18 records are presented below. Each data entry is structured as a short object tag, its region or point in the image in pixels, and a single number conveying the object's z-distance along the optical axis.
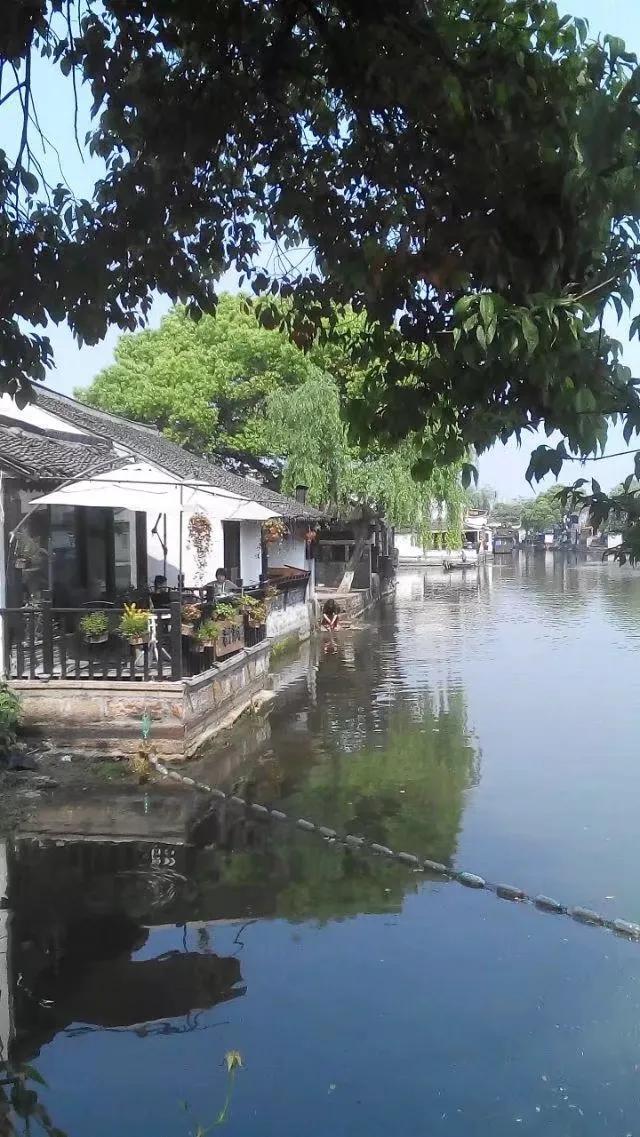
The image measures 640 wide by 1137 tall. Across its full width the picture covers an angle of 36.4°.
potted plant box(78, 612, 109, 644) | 11.25
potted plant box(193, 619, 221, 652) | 12.03
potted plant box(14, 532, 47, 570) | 12.16
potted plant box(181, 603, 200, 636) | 12.02
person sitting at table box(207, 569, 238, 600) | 15.62
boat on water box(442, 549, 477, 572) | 62.31
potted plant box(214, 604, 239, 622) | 13.33
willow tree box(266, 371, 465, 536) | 27.20
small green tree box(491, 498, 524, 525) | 134.12
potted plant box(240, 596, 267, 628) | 15.20
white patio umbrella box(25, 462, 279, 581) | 12.02
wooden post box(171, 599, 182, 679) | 11.25
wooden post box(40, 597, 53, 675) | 11.20
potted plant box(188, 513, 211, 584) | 17.61
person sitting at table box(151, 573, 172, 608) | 14.52
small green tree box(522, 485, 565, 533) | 117.06
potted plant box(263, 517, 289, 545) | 21.61
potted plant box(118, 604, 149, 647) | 11.11
